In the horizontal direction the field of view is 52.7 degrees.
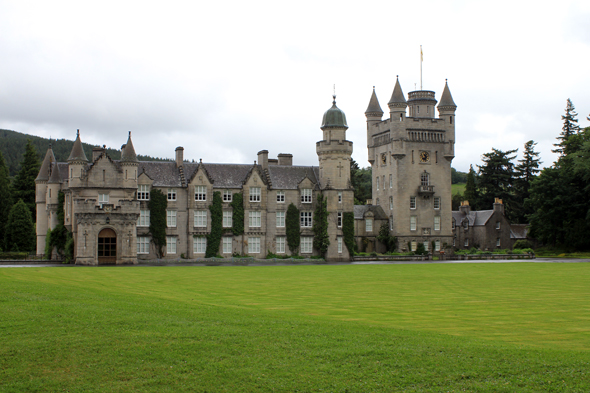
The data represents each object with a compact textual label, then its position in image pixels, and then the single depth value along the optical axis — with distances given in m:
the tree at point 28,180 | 82.19
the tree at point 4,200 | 75.88
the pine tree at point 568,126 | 94.94
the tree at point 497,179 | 98.38
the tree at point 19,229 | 72.19
